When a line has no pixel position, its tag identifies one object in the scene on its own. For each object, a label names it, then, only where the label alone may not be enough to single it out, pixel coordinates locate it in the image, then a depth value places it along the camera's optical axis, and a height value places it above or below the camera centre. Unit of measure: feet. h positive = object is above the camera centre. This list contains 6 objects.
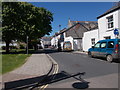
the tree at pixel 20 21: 46.57 +13.38
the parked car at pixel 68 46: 65.22 -0.68
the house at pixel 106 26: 38.15 +8.50
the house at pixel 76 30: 94.33 +15.60
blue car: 23.63 -1.25
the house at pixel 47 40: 220.78 +11.65
